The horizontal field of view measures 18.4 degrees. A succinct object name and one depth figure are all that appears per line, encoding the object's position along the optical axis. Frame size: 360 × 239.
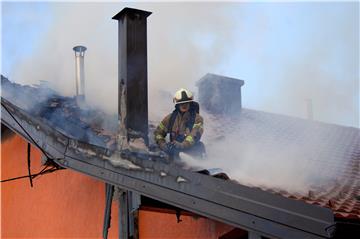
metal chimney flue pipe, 16.63
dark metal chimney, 10.61
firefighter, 11.14
